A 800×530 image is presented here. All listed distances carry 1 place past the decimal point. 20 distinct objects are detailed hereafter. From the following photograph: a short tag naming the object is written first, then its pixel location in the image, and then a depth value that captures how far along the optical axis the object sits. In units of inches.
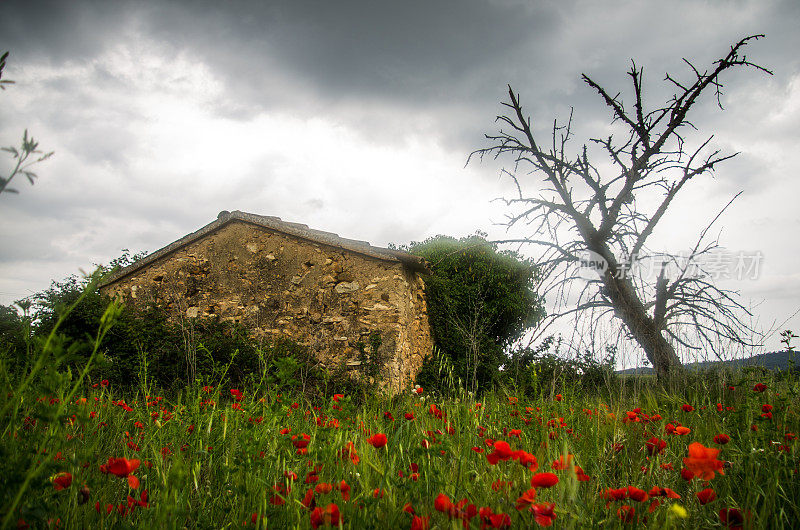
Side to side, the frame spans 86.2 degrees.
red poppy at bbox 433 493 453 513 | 48.4
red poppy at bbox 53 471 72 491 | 56.2
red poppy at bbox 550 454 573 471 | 60.2
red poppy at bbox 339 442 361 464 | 70.7
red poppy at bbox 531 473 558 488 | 49.1
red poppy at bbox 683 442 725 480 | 51.1
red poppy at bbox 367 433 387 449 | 63.5
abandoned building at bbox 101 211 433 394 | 318.7
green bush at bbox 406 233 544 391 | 397.4
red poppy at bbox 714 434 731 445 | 78.4
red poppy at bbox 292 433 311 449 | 71.8
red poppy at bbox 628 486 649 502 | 52.0
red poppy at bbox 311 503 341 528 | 49.8
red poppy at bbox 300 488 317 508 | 58.2
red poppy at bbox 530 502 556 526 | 46.7
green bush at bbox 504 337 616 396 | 373.1
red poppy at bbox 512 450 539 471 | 58.6
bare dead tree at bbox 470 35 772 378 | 305.6
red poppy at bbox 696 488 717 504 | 55.0
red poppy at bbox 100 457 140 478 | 52.7
